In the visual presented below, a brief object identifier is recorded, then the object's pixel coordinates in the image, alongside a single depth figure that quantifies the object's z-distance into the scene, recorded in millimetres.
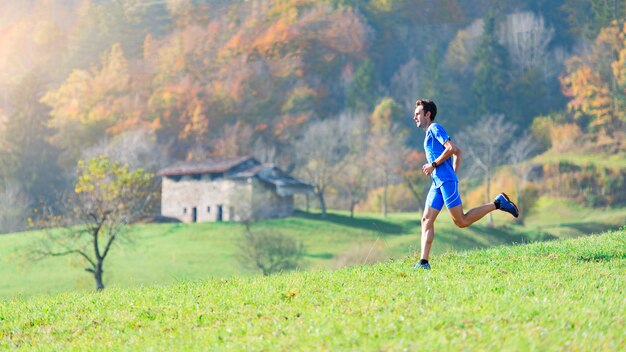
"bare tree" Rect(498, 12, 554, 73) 135375
